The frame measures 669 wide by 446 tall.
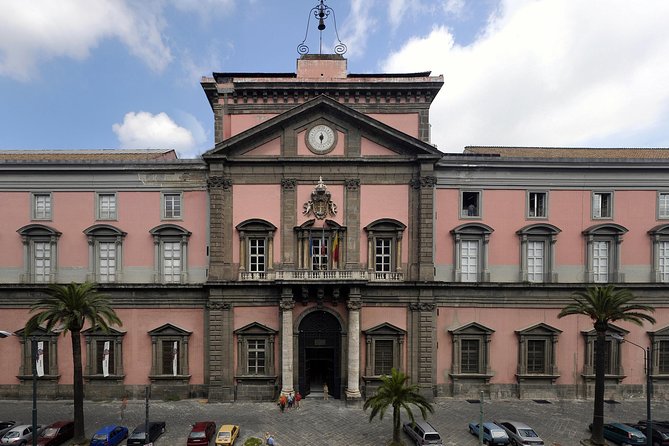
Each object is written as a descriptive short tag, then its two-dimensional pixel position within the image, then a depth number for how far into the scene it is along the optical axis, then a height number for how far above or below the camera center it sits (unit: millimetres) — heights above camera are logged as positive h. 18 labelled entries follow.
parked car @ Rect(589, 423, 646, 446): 20969 -12129
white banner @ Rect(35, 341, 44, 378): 27134 -10343
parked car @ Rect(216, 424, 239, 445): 20688 -12061
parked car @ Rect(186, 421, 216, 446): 20688 -12034
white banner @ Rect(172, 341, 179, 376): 27922 -10338
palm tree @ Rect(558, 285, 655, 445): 21578 -5529
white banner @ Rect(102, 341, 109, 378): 27156 -10362
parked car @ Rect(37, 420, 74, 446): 20844 -12246
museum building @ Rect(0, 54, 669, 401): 27797 -2743
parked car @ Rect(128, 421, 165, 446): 20562 -12125
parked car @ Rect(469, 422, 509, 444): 21078 -12102
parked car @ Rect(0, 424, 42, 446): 20292 -11934
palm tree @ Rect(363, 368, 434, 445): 20125 -9554
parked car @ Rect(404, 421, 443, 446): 20547 -11956
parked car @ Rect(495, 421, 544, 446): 20562 -11960
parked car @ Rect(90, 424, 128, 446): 20422 -12096
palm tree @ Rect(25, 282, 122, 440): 21070 -5532
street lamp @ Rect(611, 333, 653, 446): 19798 -10891
